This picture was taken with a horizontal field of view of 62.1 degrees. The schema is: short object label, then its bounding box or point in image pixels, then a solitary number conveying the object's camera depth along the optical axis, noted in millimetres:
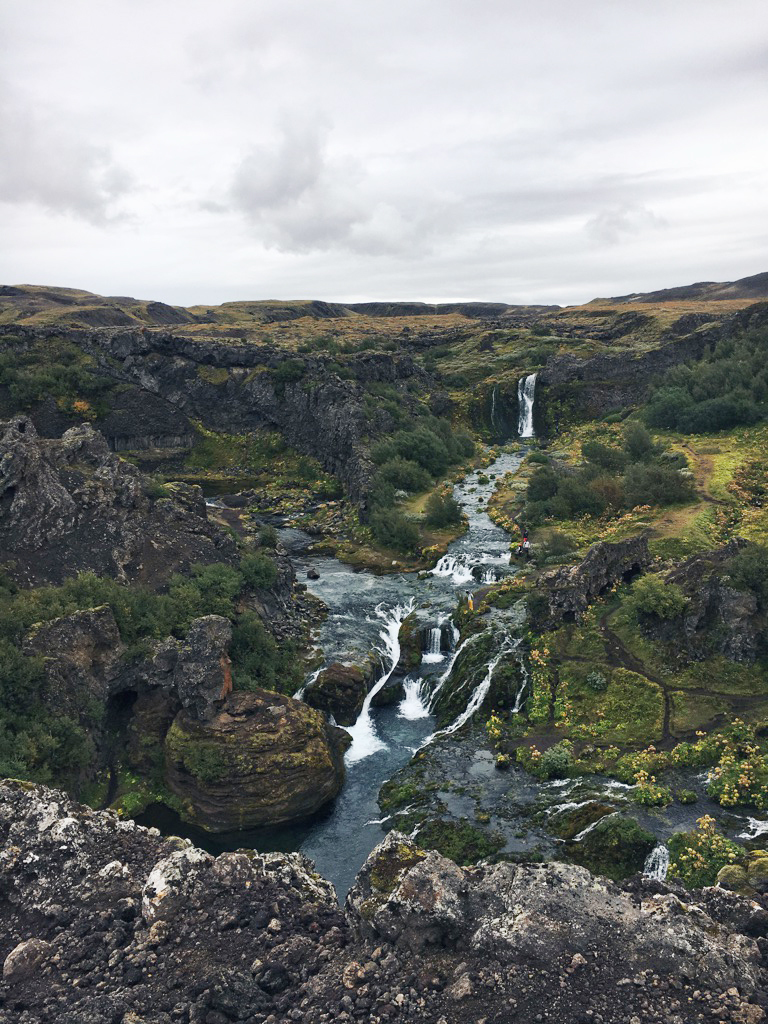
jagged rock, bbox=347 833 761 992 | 14547
